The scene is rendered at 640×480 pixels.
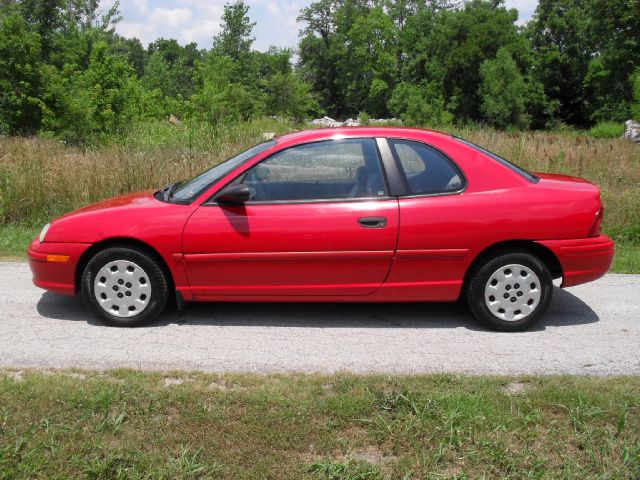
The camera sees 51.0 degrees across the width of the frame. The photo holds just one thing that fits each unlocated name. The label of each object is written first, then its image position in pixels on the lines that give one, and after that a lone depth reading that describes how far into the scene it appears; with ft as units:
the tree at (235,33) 164.04
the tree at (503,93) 162.09
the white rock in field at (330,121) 162.18
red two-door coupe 16.98
